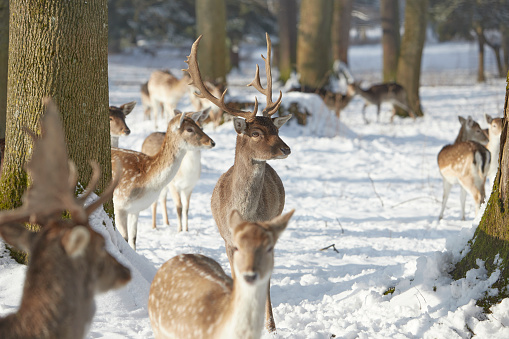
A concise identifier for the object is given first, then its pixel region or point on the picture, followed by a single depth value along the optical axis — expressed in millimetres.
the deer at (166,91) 28281
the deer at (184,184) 14359
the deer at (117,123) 14773
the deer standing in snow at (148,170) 11547
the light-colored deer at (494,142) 15609
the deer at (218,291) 5332
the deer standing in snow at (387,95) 31806
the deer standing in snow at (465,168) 14562
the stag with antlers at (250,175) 8930
